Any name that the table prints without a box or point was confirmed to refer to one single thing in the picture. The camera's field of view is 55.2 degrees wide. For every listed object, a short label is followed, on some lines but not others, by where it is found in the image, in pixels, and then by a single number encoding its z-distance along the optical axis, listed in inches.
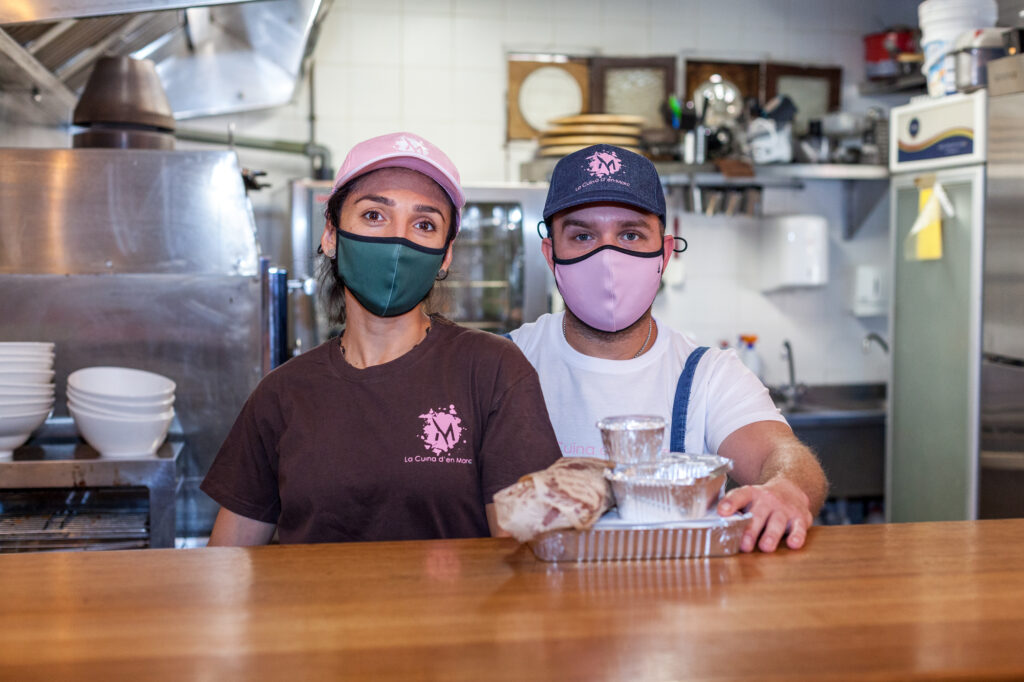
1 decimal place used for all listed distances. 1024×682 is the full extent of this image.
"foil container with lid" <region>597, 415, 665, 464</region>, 45.6
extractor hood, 101.9
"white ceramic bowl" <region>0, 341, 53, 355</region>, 90.9
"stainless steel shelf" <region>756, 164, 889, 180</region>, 177.3
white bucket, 150.8
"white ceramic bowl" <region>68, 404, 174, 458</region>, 93.2
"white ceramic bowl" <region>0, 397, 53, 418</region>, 91.4
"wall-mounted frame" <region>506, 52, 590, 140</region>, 188.4
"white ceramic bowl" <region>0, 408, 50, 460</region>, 92.3
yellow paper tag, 155.6
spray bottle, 188.2
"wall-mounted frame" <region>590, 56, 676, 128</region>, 189.3
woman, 58.9
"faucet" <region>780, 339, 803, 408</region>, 191.0
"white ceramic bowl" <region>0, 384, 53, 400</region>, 91.2
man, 67.2
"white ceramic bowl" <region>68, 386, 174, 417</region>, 93.1
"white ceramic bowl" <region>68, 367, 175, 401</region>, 93.5
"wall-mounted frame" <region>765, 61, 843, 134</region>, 198.4
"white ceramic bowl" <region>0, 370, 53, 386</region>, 91.0
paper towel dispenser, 187.8
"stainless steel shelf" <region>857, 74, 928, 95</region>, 186.7
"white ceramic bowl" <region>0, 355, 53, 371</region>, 90.7
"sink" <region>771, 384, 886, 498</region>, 181.6
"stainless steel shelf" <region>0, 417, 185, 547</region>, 91.9
